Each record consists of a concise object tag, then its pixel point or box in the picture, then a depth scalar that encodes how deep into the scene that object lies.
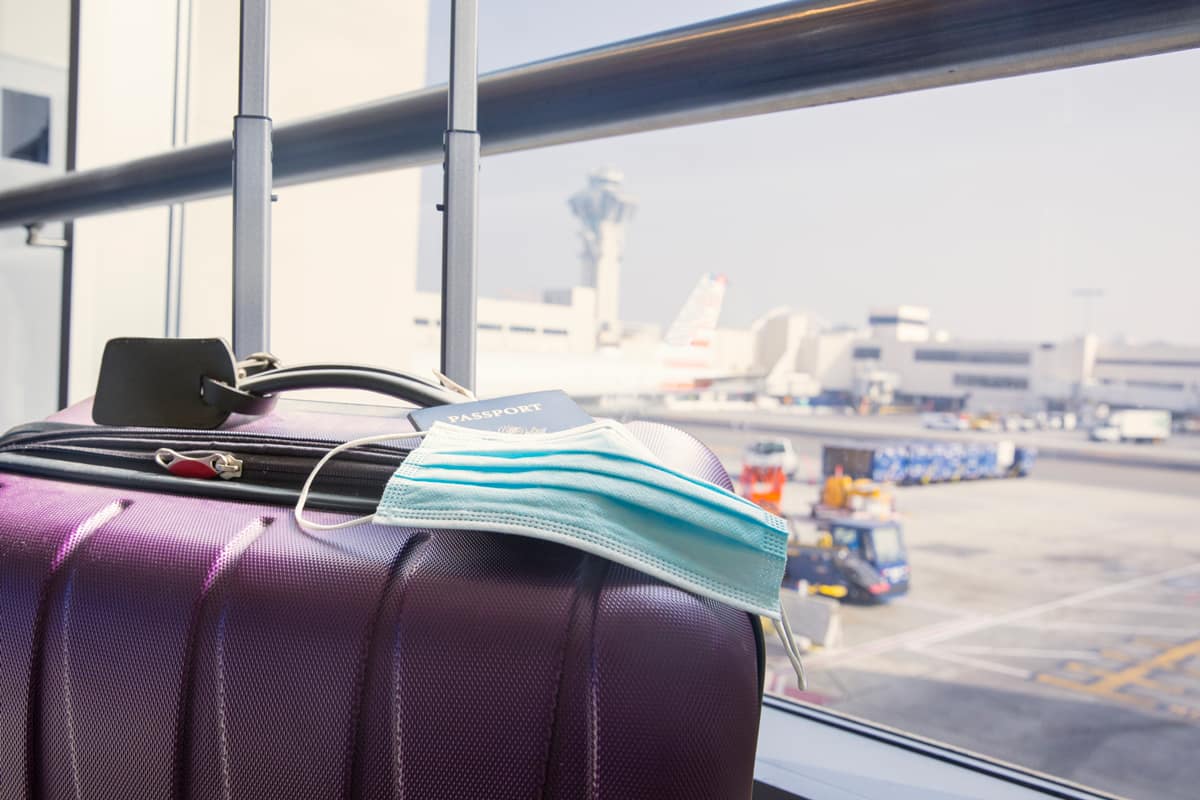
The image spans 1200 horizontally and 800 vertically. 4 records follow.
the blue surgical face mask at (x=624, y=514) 0.39
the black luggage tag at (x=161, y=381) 0.63
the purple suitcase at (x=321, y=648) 0.37
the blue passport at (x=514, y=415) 0.54
